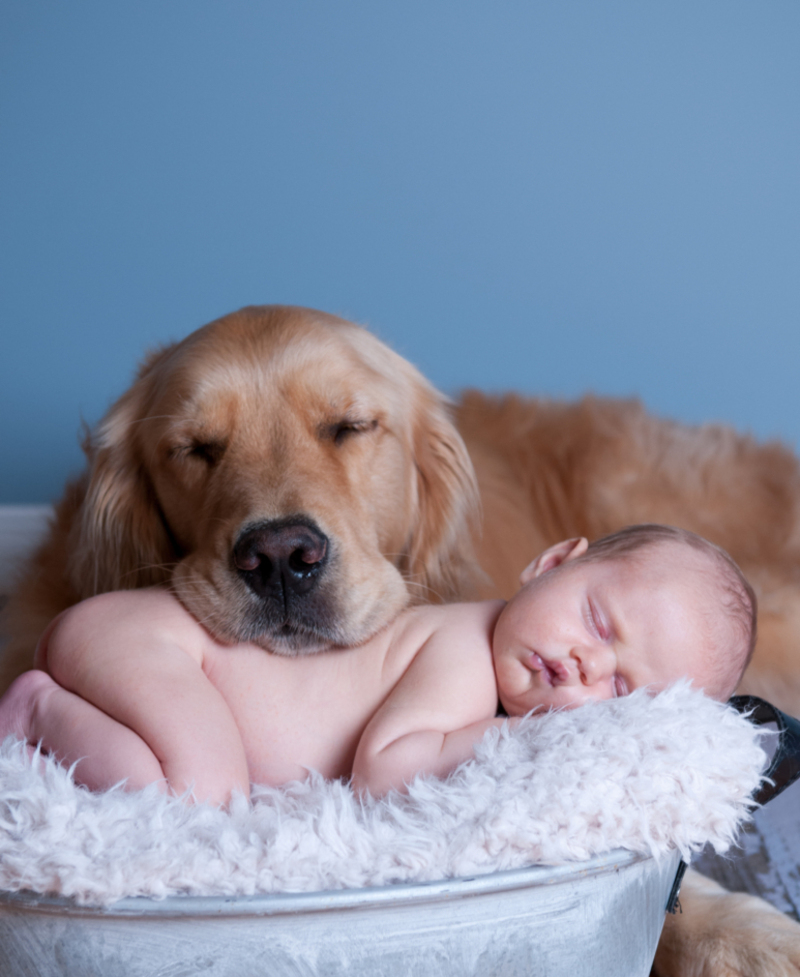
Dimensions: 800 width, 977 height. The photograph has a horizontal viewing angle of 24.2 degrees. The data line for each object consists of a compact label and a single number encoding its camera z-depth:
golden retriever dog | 0.81
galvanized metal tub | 0.64
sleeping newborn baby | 0.76
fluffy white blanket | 0.65
